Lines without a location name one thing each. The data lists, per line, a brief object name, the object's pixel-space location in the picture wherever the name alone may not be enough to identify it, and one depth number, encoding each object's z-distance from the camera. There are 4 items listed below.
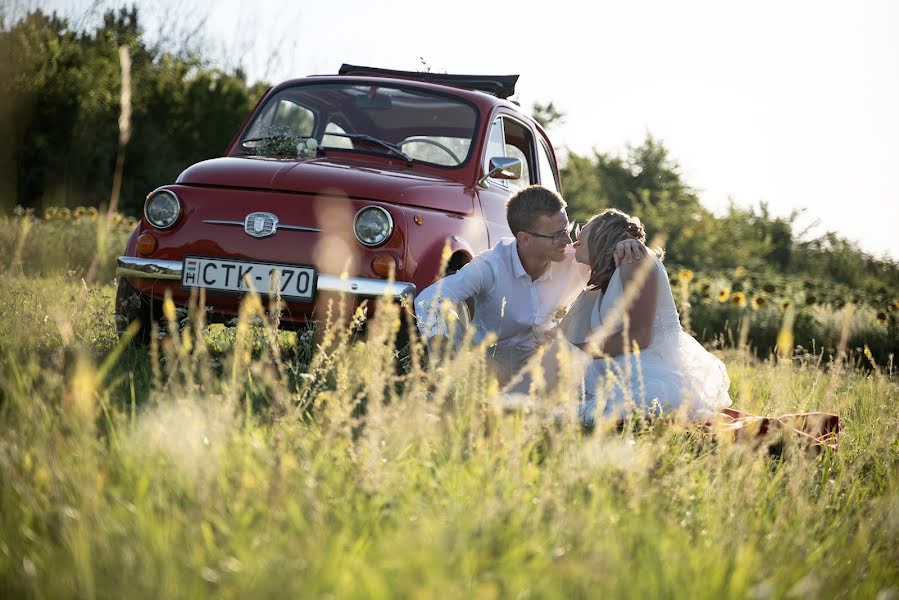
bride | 4.07
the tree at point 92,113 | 14.73
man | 4.39
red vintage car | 4.35
